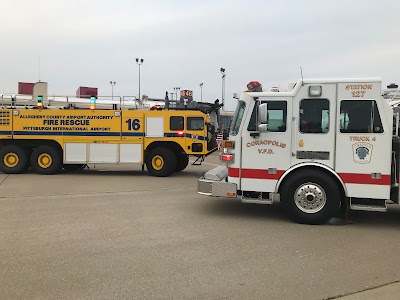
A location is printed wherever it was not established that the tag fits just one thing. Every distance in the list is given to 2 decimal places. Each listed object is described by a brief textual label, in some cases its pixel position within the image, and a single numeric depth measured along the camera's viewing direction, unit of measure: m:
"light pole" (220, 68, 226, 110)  41.37
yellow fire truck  14.24
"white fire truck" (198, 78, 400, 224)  6.47
